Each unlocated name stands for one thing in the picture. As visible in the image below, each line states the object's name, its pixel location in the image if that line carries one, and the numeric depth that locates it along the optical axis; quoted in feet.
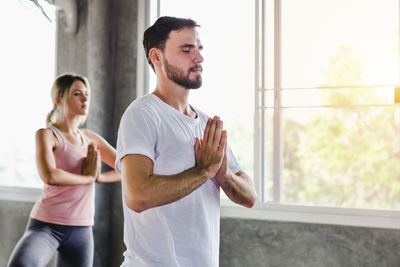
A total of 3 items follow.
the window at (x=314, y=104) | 8.55
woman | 7.37
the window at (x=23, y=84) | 10.75
